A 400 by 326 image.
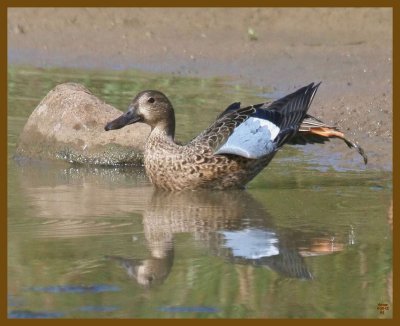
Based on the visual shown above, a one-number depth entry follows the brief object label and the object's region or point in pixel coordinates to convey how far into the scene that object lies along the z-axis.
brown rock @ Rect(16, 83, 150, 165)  21.09
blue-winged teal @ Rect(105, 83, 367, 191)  18.39
